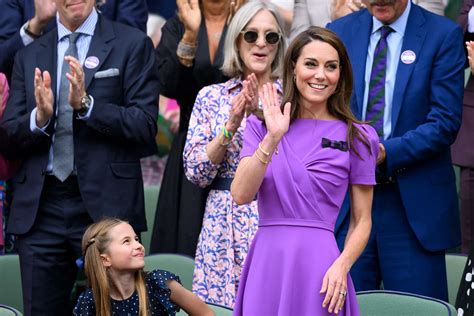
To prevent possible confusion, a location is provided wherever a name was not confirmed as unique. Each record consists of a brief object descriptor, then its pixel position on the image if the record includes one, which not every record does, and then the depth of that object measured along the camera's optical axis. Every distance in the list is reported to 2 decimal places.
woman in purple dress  9.37
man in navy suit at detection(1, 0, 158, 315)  12.79
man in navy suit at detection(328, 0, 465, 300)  12.27
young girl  10.26
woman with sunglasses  12.37
